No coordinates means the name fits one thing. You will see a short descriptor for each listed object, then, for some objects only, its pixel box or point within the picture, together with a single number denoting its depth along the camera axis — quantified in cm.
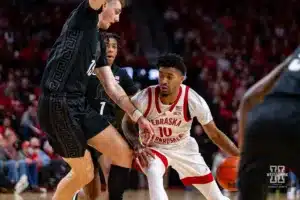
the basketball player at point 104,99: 1013
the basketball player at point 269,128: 521
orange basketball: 1013
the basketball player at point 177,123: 917
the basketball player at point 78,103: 819
